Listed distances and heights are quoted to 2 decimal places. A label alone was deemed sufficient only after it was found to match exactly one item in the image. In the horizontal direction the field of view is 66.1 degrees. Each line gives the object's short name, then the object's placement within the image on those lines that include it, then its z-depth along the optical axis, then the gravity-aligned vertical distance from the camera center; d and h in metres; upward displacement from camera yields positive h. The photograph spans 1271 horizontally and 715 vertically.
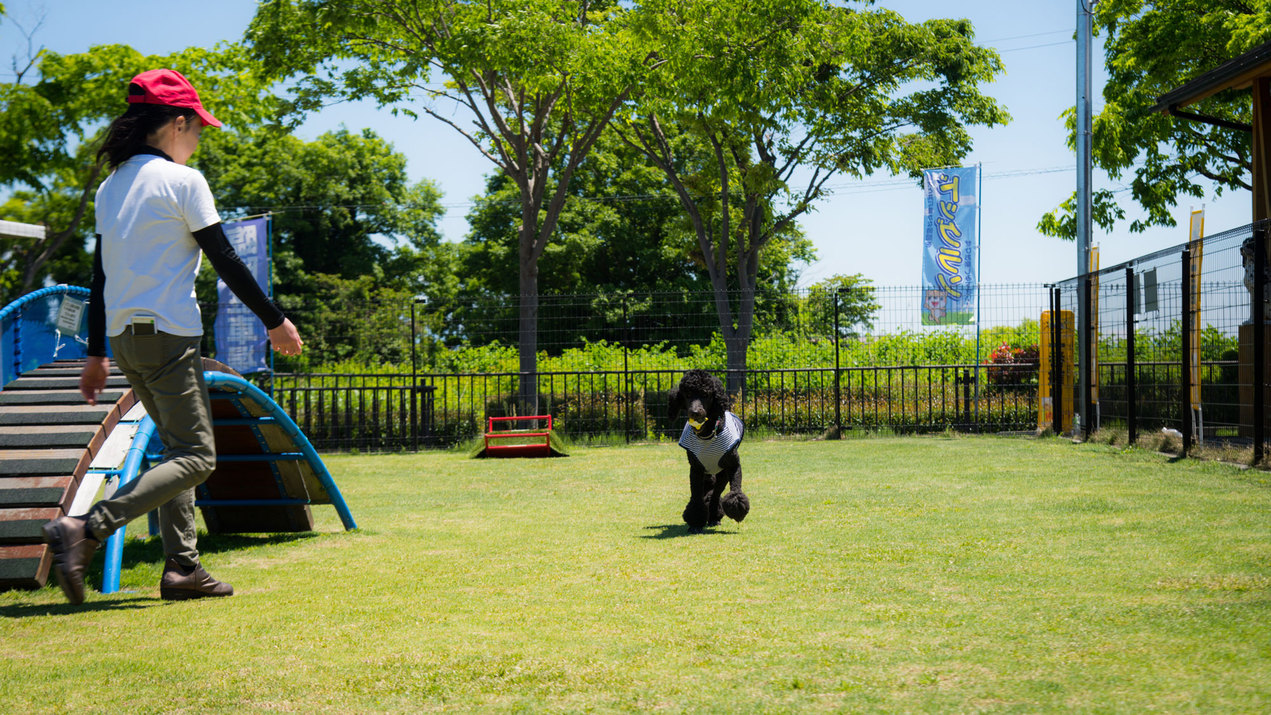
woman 3.75 +0.28
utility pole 14.69 +3.42
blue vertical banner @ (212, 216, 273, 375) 13.30 +0.62
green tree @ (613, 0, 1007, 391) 16.59 +5.00
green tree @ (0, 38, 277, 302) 20.78 +5.42
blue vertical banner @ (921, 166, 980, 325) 15.02 +1.74
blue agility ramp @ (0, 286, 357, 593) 4.20 -0.43
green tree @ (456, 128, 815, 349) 37.31 +4.47
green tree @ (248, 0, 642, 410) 15.37 +5.03
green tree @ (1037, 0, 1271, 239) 17.72 +4.89
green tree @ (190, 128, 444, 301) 40.94 +6.94
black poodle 5.89 -0.55
